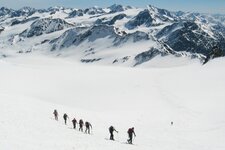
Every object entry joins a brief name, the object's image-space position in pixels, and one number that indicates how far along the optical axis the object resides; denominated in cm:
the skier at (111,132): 3394
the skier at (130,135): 3313
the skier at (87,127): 3596
